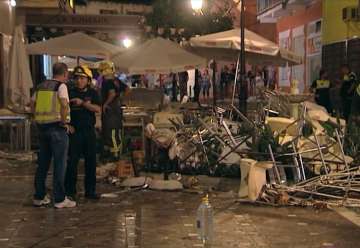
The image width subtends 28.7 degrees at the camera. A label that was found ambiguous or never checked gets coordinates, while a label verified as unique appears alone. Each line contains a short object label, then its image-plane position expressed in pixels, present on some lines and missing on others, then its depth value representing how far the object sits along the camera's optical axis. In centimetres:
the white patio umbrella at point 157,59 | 1455
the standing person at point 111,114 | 1153
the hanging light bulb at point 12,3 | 1909
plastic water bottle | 635
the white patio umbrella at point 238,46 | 1313
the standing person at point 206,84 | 3353
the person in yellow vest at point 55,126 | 827
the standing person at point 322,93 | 1778
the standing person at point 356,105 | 1570
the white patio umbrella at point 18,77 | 1481
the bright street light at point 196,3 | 2045
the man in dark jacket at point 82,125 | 881
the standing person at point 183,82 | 2602
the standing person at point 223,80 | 3189
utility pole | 1303
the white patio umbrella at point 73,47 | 1636
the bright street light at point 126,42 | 2936
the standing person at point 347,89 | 1683
